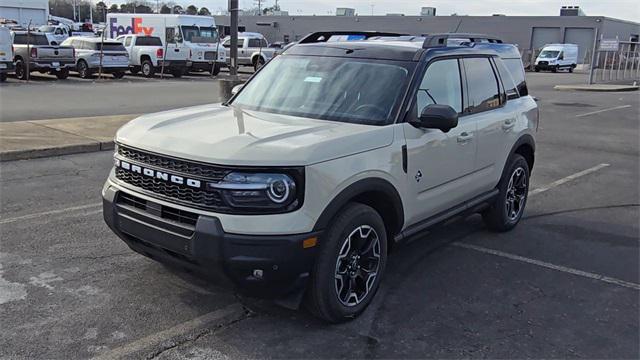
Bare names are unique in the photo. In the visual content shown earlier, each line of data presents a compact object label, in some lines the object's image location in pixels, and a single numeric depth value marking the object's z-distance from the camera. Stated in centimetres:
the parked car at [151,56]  2798
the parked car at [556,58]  4809
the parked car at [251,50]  3600
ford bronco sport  342
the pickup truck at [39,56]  2295
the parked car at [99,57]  2494
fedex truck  2948
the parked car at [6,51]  2045
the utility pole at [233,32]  1159
